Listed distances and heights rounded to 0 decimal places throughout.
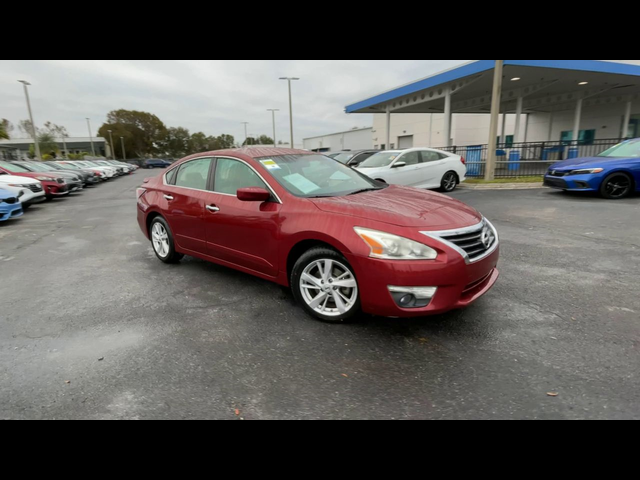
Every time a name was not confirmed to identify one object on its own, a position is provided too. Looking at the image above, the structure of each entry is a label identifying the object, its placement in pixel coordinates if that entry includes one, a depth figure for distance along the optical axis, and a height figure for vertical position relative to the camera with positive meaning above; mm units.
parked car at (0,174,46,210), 10145 -826
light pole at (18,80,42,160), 31266 +5142
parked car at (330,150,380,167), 13187 -347
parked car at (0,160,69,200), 13328 -795
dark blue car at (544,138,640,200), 8688 -779
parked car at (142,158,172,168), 59656 -1389
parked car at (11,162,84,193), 15133 -707
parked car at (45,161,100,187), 18372 -853
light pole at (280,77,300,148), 35469 +4730
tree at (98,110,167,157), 79062 +5272
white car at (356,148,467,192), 10453 -616
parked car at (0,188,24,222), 8367 -1077
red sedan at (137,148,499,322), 2771 -719
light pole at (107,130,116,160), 74638 +1935
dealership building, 16297 +2783
